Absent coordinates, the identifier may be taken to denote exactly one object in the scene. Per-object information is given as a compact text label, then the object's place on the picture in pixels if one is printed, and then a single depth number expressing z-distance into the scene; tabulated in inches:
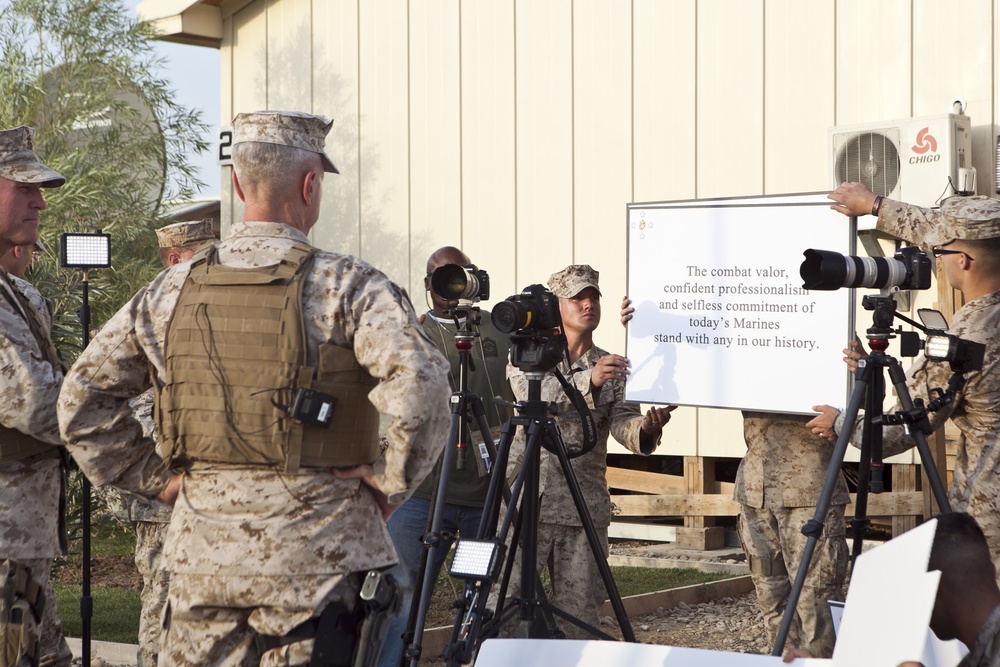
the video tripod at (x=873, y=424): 160.6
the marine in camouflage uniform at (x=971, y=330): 159.2
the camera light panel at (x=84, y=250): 193.0
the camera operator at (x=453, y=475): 190.4
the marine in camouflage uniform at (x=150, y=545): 197.9
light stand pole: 187.6
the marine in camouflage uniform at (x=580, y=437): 196.9
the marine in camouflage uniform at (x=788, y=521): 189.2
